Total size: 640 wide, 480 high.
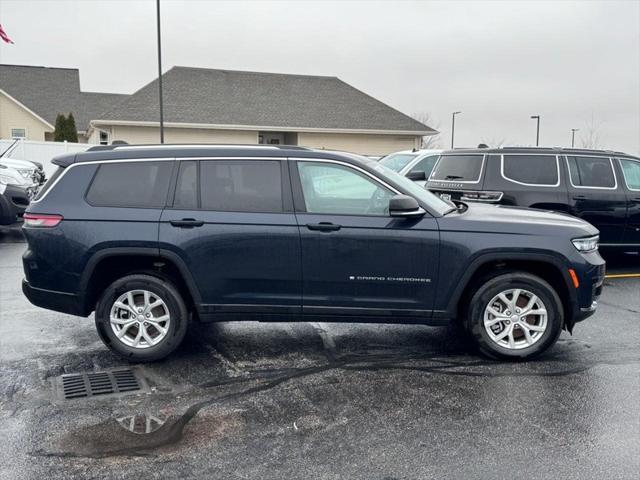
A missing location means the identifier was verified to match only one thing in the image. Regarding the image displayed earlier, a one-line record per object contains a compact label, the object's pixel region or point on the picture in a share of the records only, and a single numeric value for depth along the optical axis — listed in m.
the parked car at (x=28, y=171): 12.80
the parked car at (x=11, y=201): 11.81
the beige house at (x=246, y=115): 26.53
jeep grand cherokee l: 5.22
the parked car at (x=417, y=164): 12.95
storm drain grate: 4.69
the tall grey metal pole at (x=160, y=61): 21.11
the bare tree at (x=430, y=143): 55.85
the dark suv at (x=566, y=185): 9.06
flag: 14.95
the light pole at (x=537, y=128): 40.74
